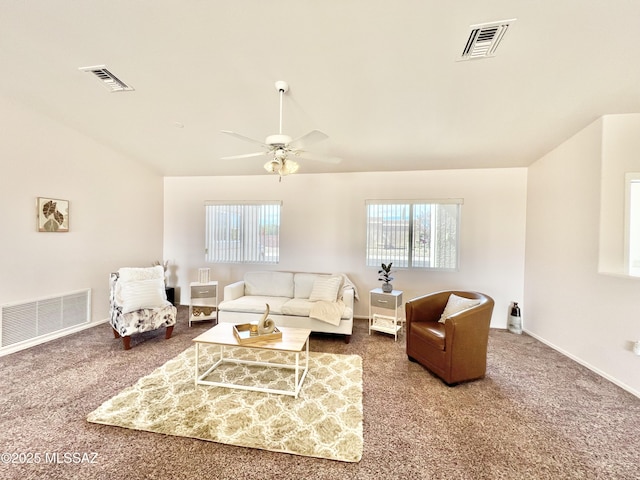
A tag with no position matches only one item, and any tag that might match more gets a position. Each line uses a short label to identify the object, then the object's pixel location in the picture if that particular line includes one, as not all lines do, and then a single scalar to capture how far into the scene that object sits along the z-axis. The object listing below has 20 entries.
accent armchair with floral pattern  3.20
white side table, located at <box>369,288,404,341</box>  3.65
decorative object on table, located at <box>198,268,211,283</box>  4.38
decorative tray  2.46
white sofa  3.51
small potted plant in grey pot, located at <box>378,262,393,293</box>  3.79
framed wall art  3.26
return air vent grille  2.98
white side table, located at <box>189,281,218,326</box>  4.12
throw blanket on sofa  3.43
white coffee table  2.35
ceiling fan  2.12
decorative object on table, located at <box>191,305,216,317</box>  4.14
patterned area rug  1.80
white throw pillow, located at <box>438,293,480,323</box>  2.77
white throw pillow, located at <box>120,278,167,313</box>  3.29
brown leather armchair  2.45
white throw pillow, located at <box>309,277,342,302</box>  3.83
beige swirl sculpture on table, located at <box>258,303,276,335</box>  2.57
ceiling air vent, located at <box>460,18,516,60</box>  1.85
